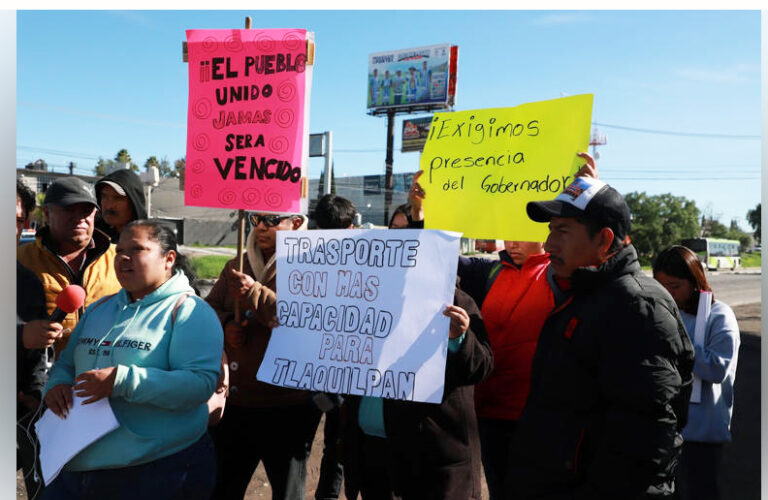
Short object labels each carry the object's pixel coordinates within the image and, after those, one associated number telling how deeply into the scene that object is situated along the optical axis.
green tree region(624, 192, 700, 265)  59.12
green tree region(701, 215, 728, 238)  100.09
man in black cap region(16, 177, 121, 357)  3.12
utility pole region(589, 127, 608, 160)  89.32
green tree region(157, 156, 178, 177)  90.01
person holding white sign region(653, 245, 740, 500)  3.40
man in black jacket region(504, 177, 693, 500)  1.88
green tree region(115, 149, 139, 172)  82.75
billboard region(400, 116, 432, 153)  51.88
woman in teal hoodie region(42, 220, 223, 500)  2.36
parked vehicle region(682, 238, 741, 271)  56.94
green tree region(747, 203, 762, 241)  73.32
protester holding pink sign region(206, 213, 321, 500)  3.31
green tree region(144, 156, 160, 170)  89.81
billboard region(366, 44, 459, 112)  47.69
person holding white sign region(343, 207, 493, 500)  2.66
